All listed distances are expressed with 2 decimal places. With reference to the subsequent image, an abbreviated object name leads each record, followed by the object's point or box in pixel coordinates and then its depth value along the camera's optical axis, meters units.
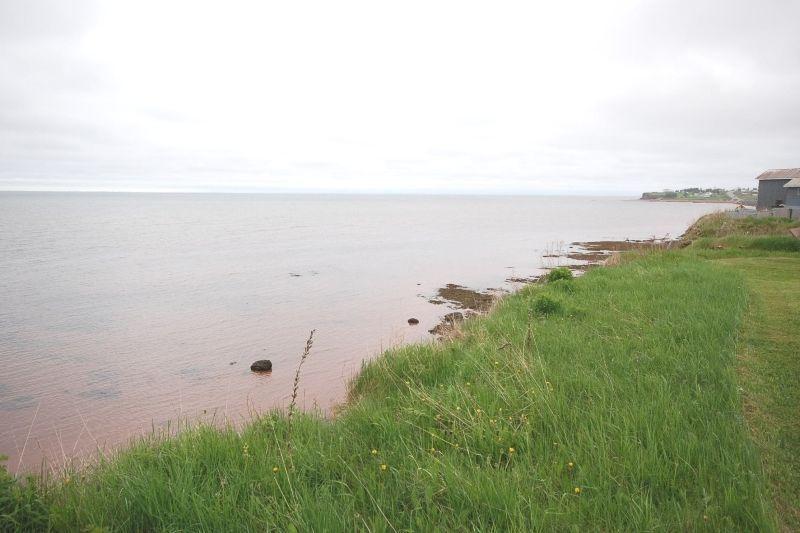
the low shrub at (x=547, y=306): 10.81
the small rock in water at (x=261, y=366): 12.46
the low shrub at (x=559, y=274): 15.62
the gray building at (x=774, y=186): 45.83
